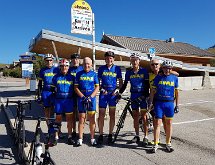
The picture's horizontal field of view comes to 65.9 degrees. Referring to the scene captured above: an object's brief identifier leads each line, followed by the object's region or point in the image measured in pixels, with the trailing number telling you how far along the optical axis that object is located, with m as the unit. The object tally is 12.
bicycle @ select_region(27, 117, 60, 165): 2.24
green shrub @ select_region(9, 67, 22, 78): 37.89
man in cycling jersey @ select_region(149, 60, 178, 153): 3.39
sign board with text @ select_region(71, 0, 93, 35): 5.71
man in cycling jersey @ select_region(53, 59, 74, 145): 3.70
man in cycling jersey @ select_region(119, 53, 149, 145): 3.65
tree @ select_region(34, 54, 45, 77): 29.21
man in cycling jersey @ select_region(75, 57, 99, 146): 3.65
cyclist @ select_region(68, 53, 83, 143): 3.94
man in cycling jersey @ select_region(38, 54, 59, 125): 4.10
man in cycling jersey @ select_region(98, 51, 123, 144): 3.76
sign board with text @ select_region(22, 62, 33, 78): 17.27
